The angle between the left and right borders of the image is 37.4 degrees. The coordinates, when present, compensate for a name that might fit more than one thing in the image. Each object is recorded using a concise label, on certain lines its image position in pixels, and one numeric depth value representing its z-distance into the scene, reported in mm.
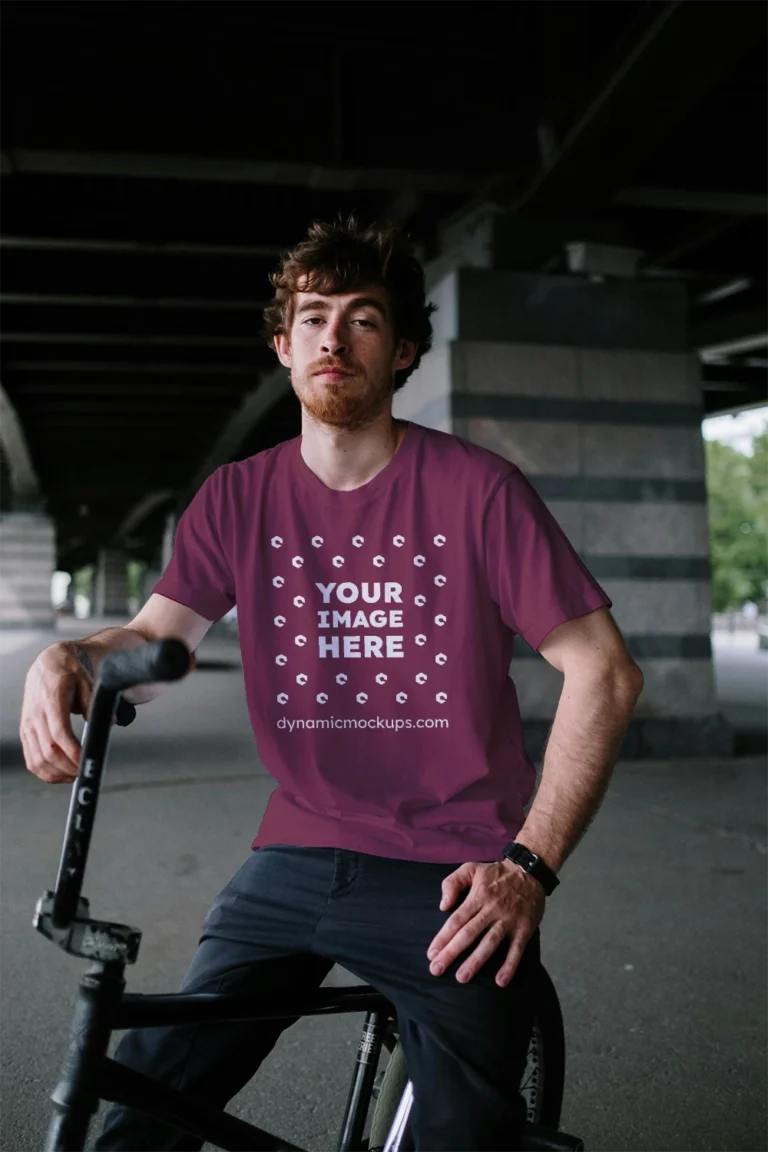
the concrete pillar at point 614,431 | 9484
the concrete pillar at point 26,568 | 43219
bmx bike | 1336
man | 1747
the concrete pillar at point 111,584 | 84312
